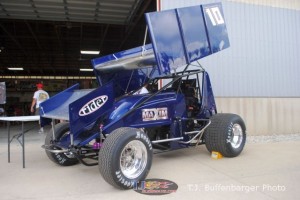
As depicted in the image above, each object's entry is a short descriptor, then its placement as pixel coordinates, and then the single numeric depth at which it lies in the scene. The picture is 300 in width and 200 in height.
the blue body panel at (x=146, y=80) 4.54
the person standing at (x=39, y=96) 8.83
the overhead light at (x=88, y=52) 21.28
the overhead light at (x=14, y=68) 30.15
